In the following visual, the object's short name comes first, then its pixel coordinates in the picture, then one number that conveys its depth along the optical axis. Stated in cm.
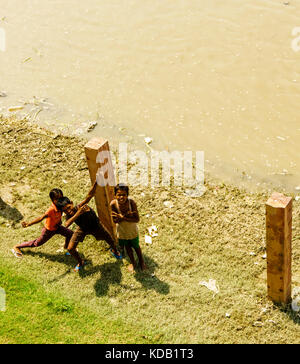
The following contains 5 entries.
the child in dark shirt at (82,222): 1196
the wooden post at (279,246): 1007
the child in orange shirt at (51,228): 1205
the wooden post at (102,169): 1149
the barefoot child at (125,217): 1140
